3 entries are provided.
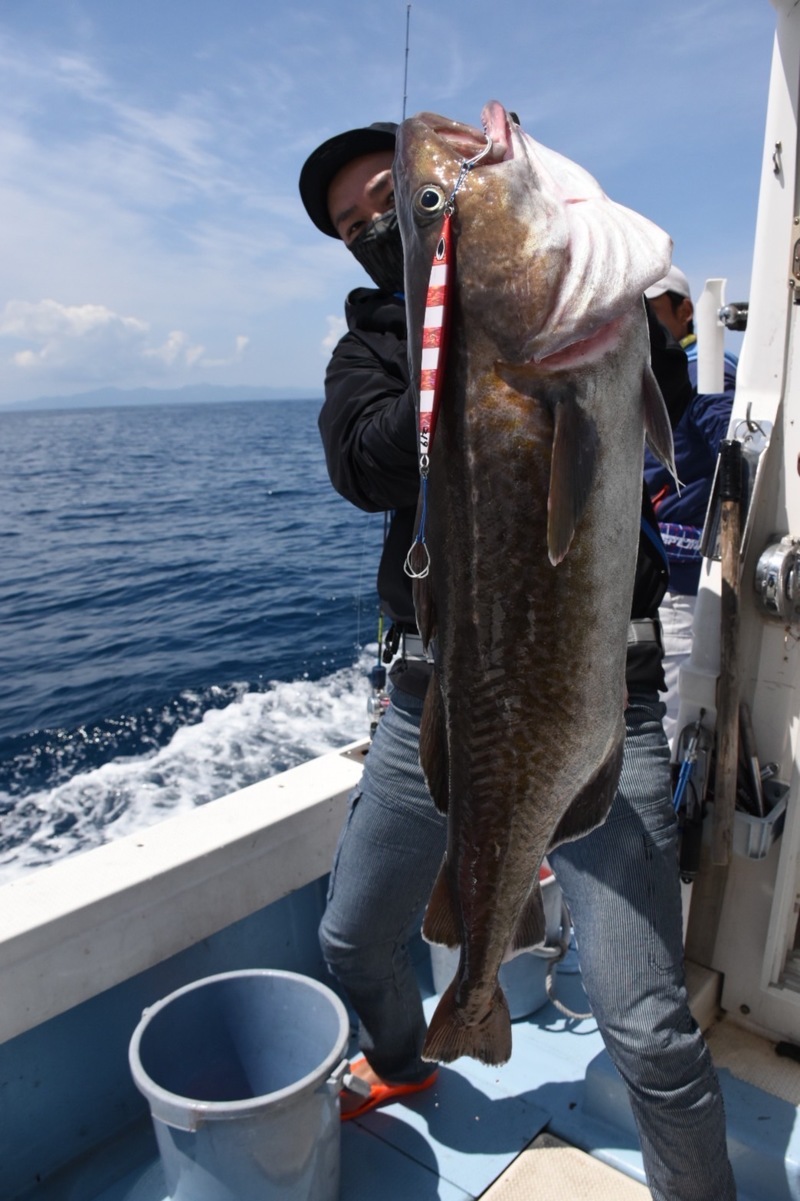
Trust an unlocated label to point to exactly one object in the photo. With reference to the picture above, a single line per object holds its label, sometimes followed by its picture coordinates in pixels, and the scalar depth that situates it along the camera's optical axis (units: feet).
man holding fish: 4.95
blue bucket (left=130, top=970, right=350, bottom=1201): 7.46
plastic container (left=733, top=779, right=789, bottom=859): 9.02
